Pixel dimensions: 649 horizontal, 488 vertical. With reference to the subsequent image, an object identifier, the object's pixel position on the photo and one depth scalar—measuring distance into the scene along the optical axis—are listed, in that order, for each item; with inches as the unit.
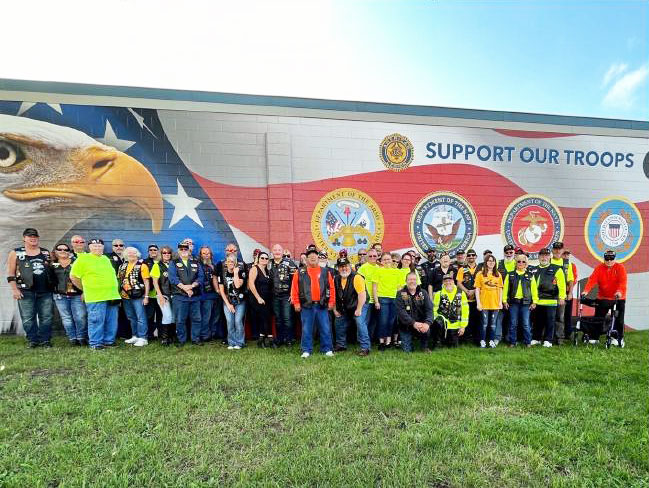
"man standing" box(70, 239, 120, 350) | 224.5
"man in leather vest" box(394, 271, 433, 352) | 222.1
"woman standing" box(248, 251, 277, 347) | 231.9
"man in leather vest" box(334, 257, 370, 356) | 220.8
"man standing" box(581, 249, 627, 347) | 246.1
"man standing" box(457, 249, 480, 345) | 247.1
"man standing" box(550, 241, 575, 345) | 250.4
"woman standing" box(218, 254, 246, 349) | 232.1
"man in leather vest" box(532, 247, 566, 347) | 247.3
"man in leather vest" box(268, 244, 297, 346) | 231.9
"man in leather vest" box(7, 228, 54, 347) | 223.6
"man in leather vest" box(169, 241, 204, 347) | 232.8
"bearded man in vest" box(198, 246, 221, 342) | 243.6
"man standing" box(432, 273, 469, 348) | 231.9
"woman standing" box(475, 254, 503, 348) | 241.6
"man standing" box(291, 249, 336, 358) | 213.9
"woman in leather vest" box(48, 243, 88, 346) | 232.5
